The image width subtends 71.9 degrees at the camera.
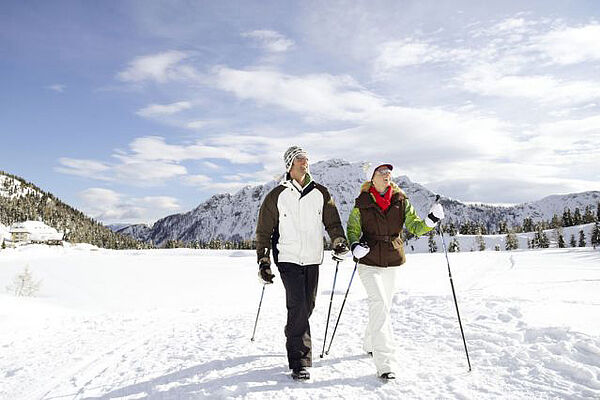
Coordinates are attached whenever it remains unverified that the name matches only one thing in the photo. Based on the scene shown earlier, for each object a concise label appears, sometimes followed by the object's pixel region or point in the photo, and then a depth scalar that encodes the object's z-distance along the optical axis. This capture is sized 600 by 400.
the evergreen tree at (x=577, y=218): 139.62
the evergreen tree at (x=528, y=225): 166.25
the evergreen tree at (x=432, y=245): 135.12
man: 5.61
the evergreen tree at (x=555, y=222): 139.25
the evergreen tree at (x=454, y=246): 109.91
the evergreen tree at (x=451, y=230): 148.65
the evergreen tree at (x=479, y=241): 129.48
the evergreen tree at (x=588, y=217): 134.12
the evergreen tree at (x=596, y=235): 88.69
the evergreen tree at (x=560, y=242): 104.18
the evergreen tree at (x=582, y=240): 110.06
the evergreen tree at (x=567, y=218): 143.38
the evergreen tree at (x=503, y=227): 164.12
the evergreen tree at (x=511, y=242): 125.94
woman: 5.58
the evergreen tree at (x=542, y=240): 115.50
